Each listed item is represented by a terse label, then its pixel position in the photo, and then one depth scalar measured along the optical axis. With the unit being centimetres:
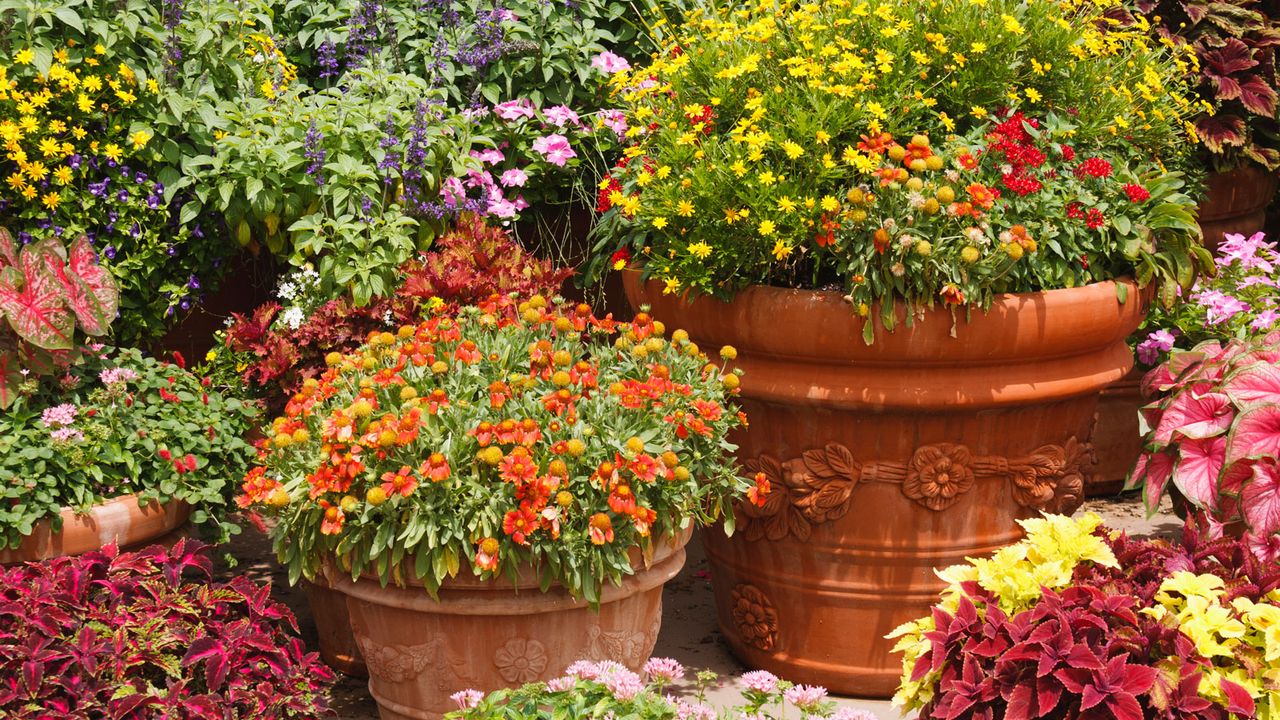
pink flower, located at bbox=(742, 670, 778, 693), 247
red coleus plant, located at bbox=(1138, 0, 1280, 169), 480
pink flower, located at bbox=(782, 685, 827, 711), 242
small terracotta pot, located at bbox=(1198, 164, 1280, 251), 515
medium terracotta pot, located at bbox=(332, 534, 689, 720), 300
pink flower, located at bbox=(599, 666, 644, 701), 243
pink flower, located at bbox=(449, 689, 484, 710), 248
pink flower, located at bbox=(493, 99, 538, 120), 460
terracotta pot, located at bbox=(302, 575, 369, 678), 372
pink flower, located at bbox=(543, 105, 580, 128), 463
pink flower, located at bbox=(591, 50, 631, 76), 473
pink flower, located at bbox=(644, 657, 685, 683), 253
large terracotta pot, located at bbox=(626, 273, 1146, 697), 350
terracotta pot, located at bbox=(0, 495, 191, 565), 332
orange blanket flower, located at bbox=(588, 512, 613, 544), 290
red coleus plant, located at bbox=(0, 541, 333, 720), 277
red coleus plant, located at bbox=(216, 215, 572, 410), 383
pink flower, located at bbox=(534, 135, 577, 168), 459
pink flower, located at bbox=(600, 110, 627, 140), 455
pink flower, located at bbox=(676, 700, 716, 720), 241
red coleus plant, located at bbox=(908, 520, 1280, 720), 241
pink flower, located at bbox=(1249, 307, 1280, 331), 415
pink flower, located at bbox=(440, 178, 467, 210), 434
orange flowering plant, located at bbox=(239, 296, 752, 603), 291
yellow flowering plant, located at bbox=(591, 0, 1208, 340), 343
